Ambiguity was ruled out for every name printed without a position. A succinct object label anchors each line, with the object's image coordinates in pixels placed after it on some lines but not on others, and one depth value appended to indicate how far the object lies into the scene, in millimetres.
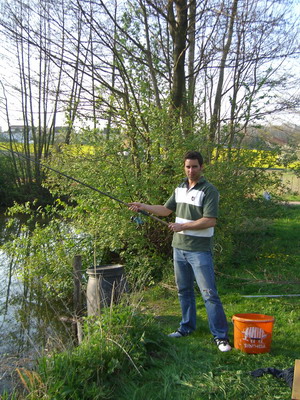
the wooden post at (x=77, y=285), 6273
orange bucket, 4086
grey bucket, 5934
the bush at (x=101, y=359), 3342
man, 4270
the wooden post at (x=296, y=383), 2518
